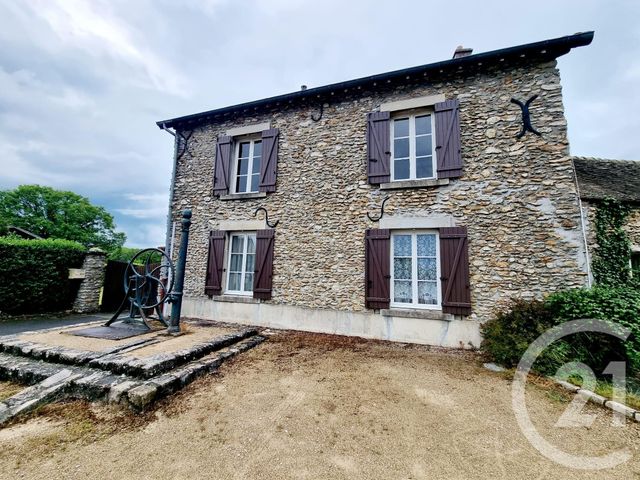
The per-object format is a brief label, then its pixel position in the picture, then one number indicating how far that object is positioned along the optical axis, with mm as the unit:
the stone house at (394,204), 5023
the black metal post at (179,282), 4707
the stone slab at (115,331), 4339
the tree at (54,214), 24141
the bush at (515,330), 4109
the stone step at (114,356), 3154
